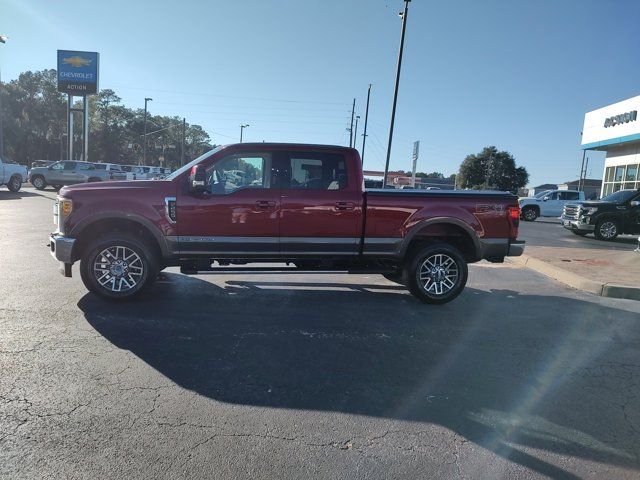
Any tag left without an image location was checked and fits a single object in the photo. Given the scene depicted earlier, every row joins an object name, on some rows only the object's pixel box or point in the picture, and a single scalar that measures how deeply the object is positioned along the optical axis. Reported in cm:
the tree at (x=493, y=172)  8606
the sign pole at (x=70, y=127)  4063
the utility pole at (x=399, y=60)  1802
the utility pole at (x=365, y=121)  3750
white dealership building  2559
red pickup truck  610
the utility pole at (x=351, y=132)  4886
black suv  1680
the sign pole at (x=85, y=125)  4212
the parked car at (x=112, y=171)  2993
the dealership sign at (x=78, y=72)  4197
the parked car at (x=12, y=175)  2350
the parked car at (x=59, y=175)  2836
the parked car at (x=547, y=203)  2689
